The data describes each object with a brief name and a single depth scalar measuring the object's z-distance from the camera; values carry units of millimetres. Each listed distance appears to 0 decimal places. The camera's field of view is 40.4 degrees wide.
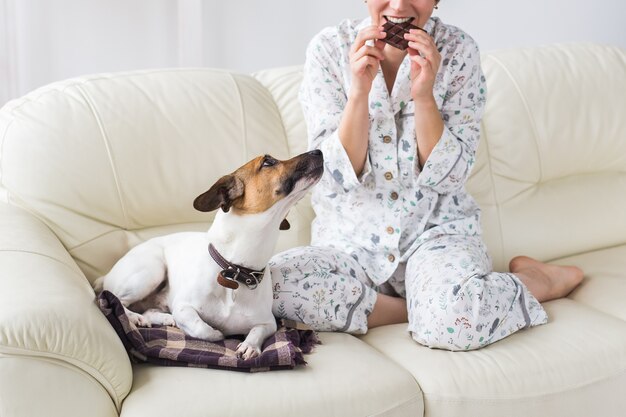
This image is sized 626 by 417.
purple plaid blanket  1739
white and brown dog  1811
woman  2039
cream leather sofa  1605
